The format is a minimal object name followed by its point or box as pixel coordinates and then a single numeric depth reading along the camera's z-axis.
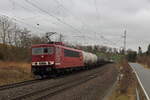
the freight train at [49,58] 26.22
